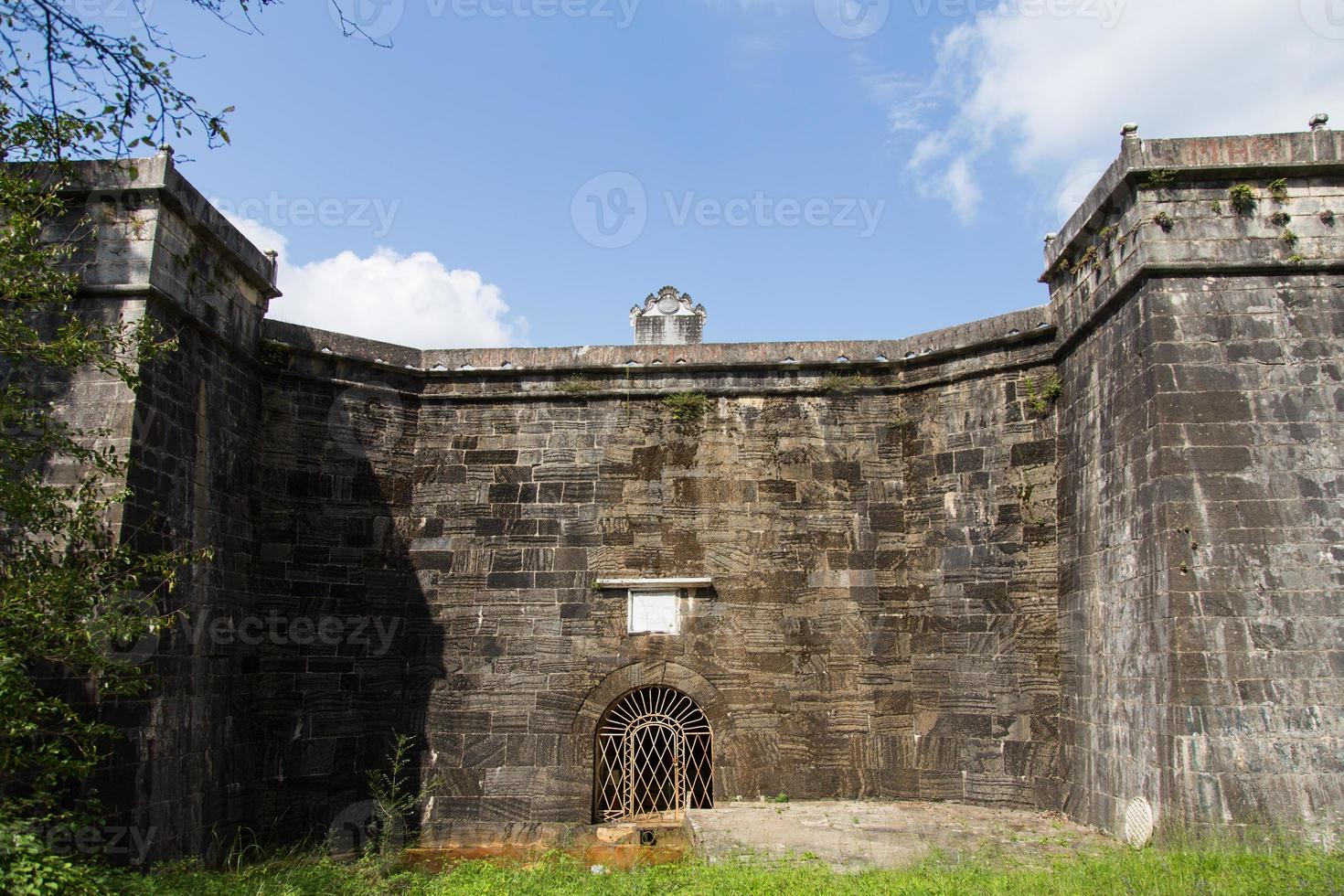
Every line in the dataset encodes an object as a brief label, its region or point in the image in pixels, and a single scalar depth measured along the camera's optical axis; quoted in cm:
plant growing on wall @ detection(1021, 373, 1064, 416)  851
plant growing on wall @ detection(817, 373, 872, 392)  968
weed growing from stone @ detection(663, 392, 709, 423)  978
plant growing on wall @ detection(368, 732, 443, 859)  855
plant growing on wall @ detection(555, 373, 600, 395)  984
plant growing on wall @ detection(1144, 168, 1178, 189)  702
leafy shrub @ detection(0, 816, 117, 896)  479
